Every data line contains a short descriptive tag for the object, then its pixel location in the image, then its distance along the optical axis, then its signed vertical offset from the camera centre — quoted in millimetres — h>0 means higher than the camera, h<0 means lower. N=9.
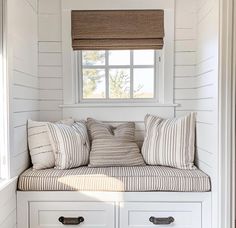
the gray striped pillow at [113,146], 2535 -319
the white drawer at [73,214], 2236 -765
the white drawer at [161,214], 2238 -768
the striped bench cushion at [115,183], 2227 -539
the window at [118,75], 2895 +303
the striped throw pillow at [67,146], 2436 -303
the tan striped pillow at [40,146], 2439 -305
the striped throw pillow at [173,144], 2512 -296
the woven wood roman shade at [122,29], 2752 +691
